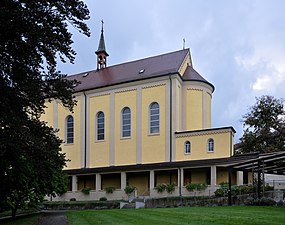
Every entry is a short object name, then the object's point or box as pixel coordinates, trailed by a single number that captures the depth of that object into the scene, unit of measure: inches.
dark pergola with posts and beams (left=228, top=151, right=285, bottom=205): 1007.0
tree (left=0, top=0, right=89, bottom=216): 528.7
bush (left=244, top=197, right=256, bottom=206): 963.3
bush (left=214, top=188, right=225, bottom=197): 1319.9
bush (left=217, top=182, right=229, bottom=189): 1403.8
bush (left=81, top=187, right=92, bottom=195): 1774.1
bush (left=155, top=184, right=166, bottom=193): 1582.2
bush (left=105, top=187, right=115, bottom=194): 1704.0
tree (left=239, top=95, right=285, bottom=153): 1845.5
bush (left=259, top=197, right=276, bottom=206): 933.2
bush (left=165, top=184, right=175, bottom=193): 1566.7
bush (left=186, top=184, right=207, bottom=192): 1499.8
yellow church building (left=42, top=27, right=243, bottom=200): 1603.1
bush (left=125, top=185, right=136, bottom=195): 1651.1
